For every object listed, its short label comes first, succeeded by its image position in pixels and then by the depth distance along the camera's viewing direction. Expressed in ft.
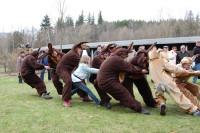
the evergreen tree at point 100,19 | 363.39
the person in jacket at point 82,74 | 39.60
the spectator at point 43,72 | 65.45
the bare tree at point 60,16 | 112.88
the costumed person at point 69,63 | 39.81
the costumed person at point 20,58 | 69.87
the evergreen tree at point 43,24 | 275.06
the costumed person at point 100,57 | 41.37
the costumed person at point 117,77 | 35.06
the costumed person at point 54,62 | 44.45
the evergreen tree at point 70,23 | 337.04
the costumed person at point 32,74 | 45.32
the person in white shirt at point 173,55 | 60.48
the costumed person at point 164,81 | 34.55
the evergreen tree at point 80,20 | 355.85
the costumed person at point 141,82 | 37.32
